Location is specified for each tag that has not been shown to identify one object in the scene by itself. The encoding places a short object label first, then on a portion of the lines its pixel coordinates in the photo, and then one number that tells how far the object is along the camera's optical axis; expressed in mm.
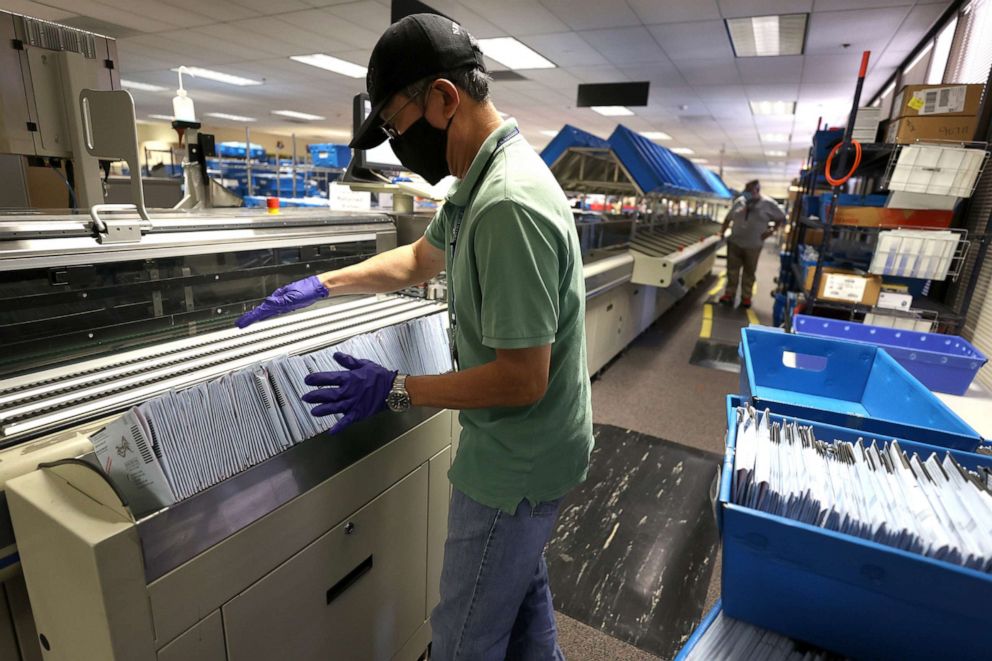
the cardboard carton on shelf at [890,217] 3146
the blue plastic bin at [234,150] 9438
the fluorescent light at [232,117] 12445
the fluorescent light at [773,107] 7965
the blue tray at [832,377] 1719
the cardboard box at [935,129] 3014
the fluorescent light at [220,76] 7946
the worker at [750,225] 6727
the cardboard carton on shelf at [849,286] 3289
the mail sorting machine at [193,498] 822
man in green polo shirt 934
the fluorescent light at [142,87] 9180
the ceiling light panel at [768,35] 4617
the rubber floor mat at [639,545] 1953
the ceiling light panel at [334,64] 6889
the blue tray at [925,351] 2025
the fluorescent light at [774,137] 11046
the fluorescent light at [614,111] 9281
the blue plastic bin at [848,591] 719
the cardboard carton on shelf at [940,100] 2953
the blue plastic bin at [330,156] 7465
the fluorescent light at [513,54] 5823
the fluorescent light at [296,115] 11630
